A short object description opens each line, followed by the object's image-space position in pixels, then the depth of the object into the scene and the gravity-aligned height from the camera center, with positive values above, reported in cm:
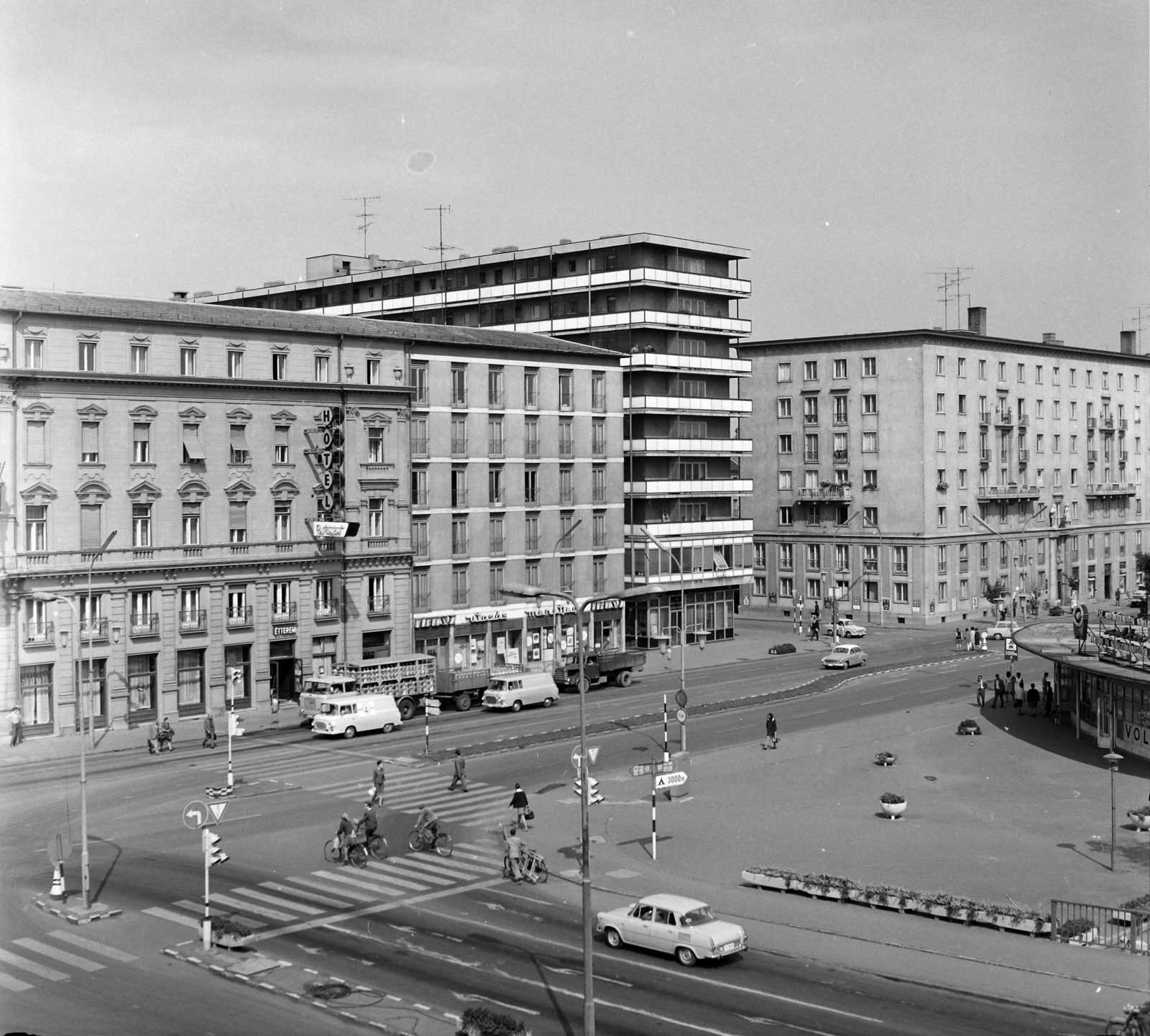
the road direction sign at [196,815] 3434 -805
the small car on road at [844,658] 9000 -1100
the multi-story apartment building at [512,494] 8306 -49
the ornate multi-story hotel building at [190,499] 6550 -60
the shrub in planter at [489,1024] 2583 -988
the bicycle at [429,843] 4388 -1107
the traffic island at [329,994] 2855 -1087
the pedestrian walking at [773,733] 6225 -1090
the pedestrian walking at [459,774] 5266 -1070
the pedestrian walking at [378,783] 4554 -995
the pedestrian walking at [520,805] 4597 -1046
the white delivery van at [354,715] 6538 -1065
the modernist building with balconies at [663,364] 10044 +880
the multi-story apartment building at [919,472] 11969 +118
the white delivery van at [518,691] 7338 -1074
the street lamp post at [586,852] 2666 -779
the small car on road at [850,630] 10681 -1097
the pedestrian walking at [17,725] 6338 -1071
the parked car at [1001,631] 10484 -1090
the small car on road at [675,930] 3259 -1045
